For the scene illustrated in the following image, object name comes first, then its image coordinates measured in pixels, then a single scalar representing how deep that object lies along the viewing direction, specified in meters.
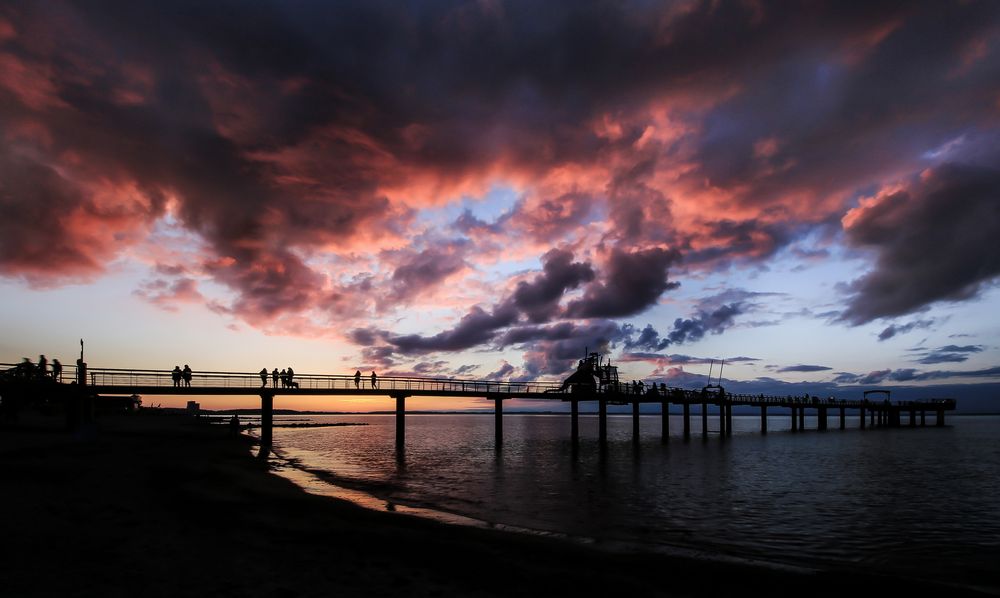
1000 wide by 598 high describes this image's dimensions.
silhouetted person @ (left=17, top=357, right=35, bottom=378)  40.44
